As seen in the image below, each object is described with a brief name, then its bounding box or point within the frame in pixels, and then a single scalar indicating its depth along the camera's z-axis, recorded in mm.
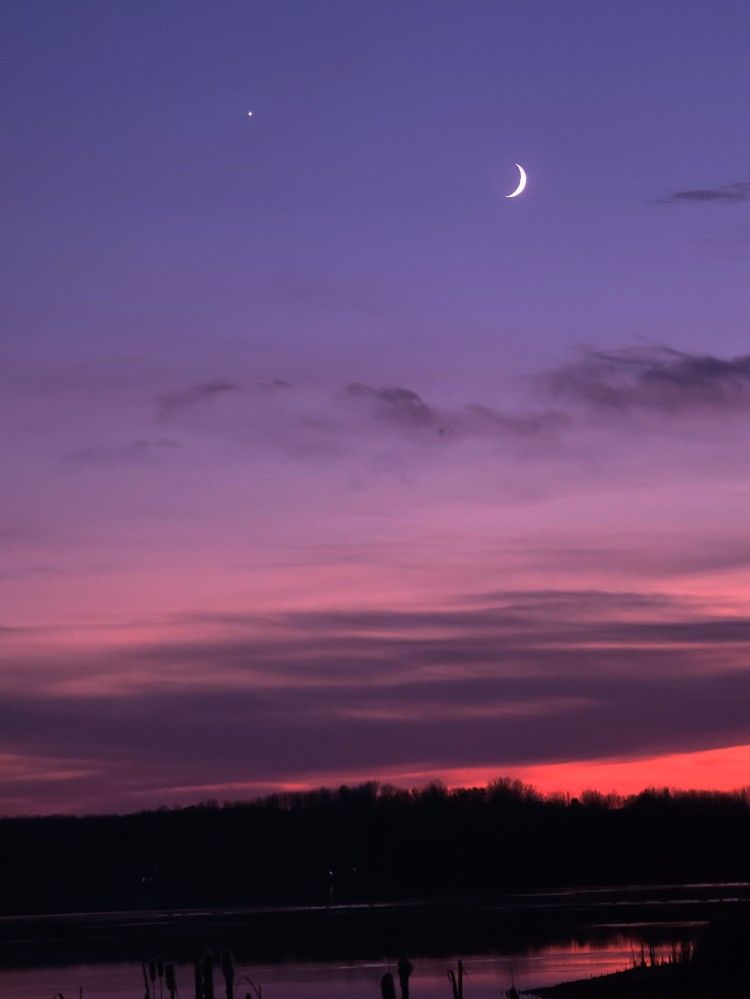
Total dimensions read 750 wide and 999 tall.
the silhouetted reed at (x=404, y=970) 40594
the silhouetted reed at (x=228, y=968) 45375
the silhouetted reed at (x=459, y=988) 42125
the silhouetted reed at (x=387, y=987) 37906
